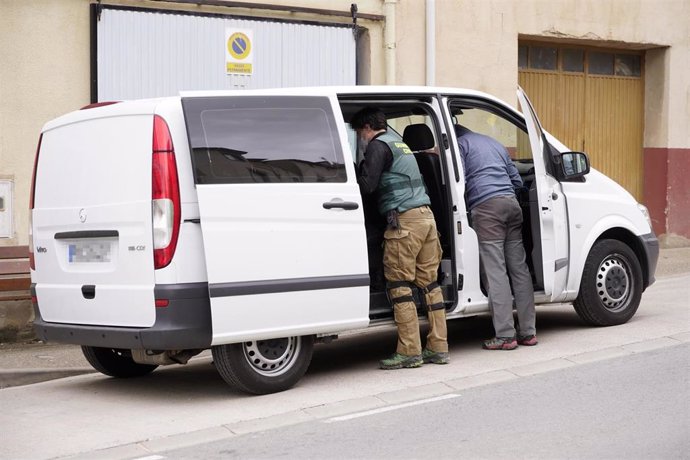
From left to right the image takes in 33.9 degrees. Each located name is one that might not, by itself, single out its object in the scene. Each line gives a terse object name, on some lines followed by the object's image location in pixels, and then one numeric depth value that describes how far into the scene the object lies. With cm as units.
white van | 696
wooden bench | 1014
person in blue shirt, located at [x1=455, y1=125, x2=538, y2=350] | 841
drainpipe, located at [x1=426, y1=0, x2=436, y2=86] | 1407
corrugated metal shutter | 1157
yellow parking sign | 1234
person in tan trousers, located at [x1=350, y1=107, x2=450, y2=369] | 798
